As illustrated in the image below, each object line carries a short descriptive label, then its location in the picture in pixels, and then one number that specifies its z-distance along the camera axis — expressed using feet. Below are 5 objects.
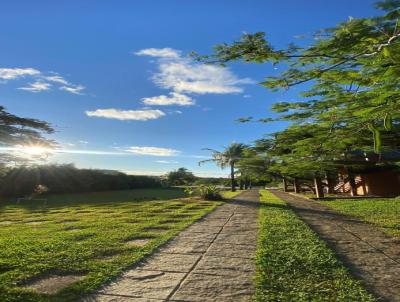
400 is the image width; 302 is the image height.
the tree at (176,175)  156.95
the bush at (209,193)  70.83
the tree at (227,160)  127.11
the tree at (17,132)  15.48
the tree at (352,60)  18.60
